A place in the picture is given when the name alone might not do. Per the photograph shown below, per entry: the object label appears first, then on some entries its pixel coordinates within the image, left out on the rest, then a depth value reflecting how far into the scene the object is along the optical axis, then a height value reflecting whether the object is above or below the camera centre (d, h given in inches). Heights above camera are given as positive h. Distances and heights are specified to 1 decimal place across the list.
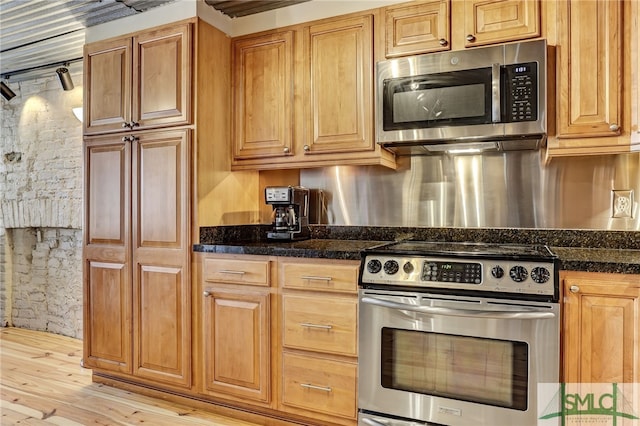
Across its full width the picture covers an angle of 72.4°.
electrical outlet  89.1 +1.4
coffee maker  105.1 -0.2
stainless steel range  71.2 -21.5
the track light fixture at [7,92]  156.9 +43.1
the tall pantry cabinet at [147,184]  102.2 +6.6
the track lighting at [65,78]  145.4 +44.6
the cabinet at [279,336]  85.4 -26.2
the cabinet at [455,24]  84.3 +37.8
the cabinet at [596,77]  78.2 +24.2
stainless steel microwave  80.9 +21.9
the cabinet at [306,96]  97.7 +27.0
